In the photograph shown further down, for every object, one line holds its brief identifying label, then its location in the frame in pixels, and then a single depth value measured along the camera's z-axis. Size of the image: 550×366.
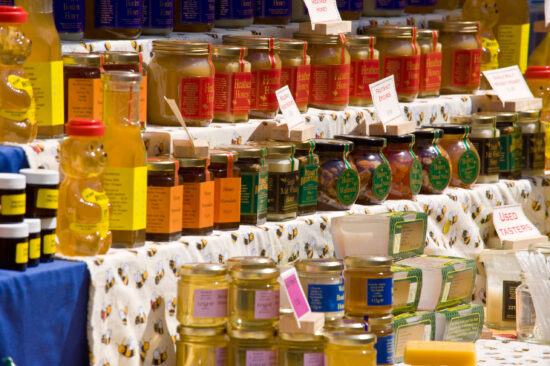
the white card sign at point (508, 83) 6.21
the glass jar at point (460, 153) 5.67
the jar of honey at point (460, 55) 6.21
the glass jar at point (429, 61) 5.98
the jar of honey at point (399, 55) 5.82
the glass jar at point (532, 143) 6.18
